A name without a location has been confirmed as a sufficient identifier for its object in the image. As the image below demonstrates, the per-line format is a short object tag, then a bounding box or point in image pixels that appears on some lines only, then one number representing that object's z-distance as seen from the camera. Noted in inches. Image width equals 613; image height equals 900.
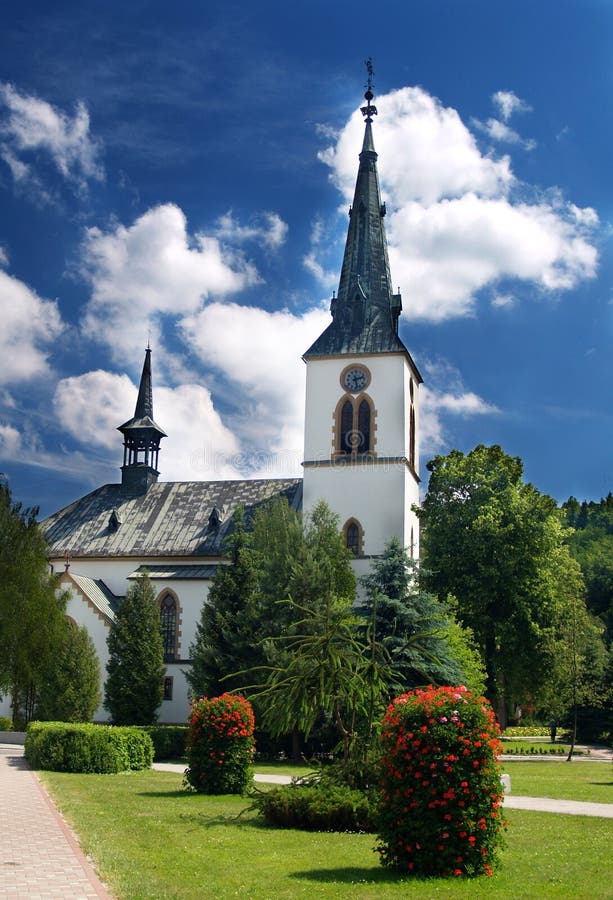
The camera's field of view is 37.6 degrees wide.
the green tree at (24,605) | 1274.6
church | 1641.2
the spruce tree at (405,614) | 1122.7
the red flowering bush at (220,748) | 740.6
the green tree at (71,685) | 1369.3
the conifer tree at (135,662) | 1470.2
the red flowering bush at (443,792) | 407.8
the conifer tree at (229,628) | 1263.5
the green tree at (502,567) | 1549.0
